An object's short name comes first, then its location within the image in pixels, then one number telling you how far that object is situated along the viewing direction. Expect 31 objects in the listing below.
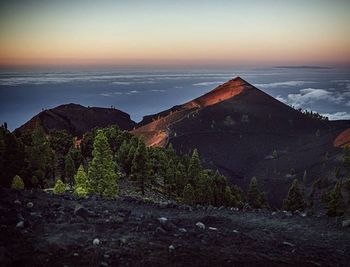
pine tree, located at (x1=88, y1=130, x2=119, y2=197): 44.00
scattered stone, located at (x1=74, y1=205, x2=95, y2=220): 14.24
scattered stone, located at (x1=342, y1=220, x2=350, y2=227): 16.34
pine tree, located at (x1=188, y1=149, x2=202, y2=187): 71.19
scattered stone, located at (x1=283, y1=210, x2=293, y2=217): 18.00
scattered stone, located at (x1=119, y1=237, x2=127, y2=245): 11.76
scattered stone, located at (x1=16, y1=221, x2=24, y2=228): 12.10
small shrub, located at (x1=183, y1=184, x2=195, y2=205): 57.44
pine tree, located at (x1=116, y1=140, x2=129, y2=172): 69.50
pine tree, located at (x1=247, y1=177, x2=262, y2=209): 86.50
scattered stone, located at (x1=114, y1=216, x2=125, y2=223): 13.98
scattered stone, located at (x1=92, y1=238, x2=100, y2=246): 11.52
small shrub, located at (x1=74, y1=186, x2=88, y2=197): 42.04
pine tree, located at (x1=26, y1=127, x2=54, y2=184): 59.34
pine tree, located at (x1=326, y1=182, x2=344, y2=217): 67.62
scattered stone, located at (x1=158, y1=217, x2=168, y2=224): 14.20
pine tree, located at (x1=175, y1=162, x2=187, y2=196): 67.31
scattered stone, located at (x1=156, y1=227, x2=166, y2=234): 13.10
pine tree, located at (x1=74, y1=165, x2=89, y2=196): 44.37
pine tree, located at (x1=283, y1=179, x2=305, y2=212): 76.75
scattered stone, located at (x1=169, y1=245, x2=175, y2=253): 11.55
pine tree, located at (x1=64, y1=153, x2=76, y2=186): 62.97
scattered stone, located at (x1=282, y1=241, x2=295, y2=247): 13.46
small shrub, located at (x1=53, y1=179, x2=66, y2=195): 42.42
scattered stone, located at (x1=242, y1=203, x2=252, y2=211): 19.31
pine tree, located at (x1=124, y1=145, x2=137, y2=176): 65.94
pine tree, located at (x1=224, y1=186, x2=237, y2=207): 72.55
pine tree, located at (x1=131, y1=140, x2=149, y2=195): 56.56
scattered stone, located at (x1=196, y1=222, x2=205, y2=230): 14.31
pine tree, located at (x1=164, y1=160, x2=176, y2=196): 65.44
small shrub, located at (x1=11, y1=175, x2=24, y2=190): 44.17
